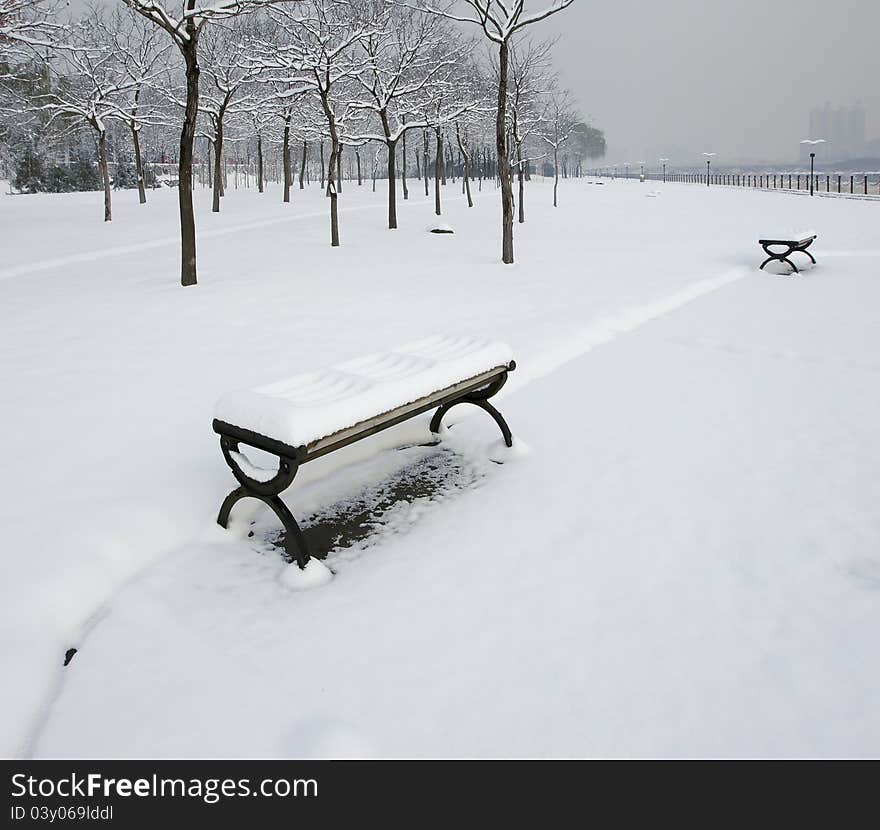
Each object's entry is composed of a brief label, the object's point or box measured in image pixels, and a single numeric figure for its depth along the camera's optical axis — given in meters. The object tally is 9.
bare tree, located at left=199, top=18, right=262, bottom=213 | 27.07
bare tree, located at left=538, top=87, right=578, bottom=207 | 41.91
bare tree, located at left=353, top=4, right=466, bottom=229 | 20.66
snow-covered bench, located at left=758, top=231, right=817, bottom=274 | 12.70
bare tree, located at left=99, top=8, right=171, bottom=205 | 27.30
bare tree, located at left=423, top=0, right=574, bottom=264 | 13.77
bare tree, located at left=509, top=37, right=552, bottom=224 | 25.31
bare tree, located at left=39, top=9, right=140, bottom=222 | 23.92
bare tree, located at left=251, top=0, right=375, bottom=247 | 18.50
